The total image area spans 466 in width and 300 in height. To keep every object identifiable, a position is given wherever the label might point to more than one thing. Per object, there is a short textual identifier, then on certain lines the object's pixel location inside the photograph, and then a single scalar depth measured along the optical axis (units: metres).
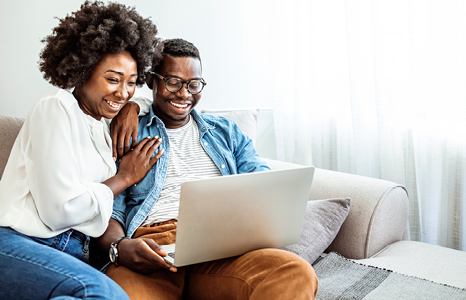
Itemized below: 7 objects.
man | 0.97
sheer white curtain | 1.58
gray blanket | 1.09
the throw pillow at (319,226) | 1.30
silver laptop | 0.87
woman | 0.86
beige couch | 1.25
